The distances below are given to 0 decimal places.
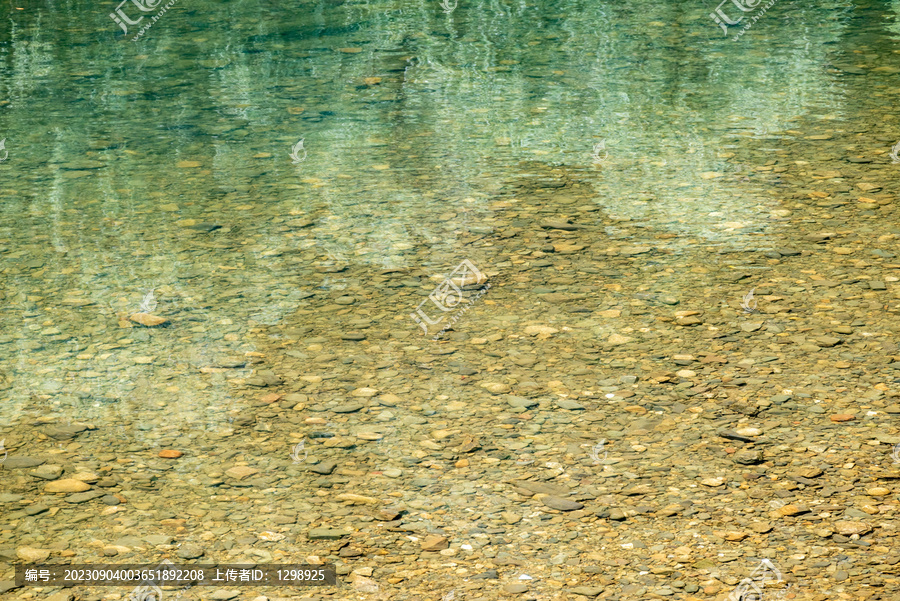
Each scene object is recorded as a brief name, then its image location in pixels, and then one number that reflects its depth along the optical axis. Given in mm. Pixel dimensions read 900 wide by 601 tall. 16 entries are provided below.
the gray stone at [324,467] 6067
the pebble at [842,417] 6281
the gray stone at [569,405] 6601
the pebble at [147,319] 7781
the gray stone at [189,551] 5312
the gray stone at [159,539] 5414
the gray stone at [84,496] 5773
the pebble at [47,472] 5973
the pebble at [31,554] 5262
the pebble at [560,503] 5670
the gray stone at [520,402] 6664
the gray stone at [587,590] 4969
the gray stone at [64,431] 6379
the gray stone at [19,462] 6070
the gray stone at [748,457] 5969
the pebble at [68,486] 5859
